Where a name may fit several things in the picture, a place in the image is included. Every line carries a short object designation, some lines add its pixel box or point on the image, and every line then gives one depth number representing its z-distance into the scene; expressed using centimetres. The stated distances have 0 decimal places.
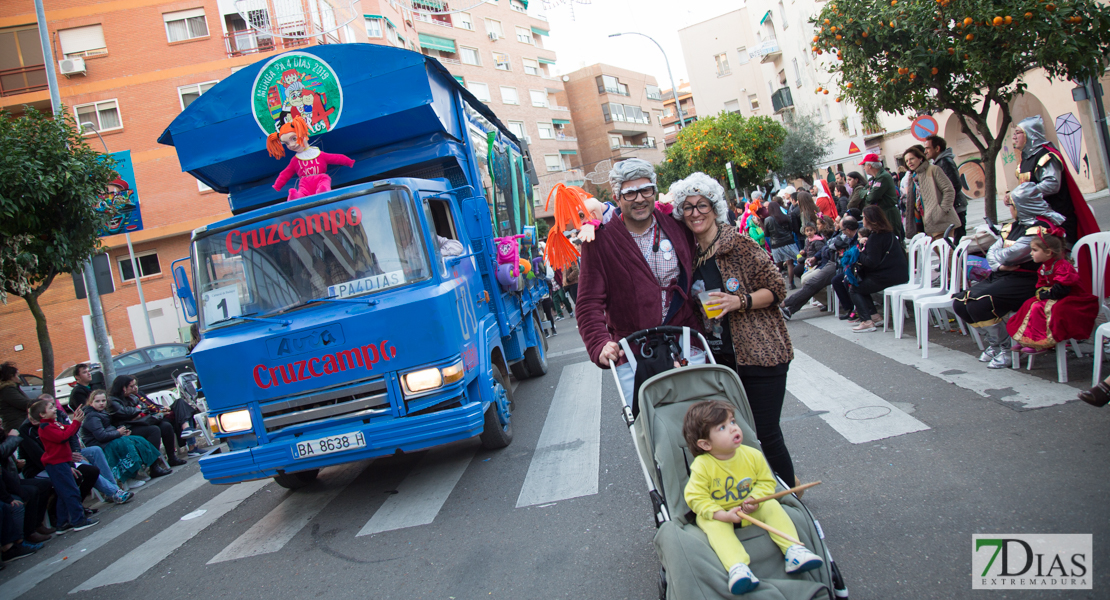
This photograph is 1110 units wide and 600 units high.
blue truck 507
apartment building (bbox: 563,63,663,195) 5678
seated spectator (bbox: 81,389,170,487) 802
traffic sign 941
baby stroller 262
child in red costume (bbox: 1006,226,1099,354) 488
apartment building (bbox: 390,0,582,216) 4300
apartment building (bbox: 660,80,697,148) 8819
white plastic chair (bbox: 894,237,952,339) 695
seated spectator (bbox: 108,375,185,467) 853
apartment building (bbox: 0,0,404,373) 2634
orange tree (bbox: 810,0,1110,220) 757
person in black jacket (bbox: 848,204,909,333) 797
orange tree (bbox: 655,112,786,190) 3077
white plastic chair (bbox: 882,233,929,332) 760
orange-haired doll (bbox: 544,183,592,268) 411
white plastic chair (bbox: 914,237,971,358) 646
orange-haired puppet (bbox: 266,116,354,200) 610
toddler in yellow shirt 271
